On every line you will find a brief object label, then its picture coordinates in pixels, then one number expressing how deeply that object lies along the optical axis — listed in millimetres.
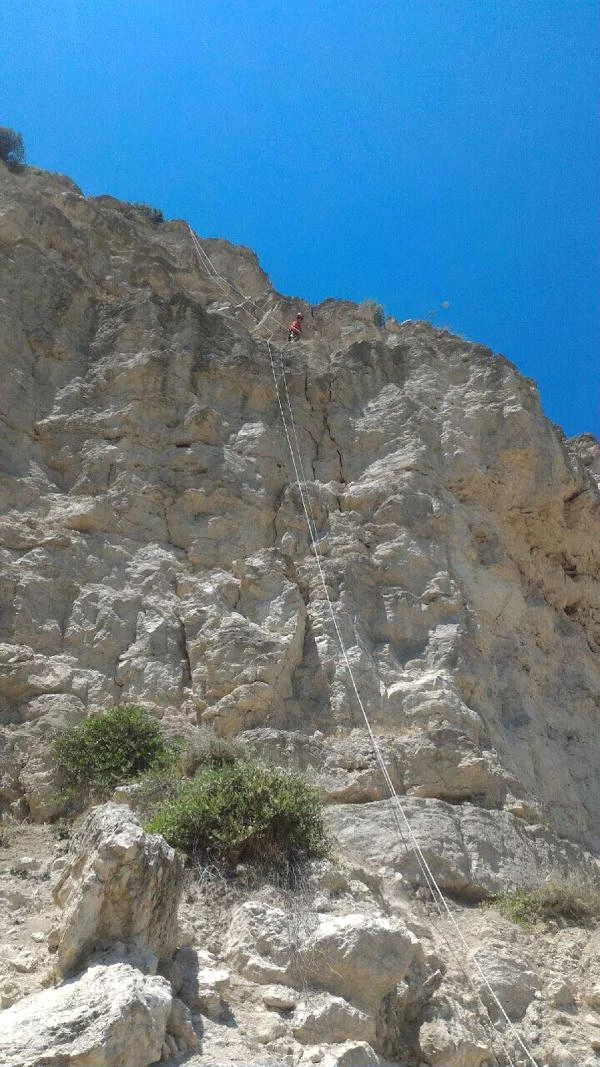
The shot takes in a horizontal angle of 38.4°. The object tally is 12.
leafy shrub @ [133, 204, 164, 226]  26353
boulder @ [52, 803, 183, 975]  5109
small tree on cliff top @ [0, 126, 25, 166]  23672
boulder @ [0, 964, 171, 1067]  4105
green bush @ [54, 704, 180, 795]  8617
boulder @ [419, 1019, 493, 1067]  5824
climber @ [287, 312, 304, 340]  19859
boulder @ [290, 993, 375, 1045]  5273
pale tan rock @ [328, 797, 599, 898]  8195
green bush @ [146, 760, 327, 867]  7078
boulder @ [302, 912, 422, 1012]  5719
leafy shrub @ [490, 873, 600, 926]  8008
